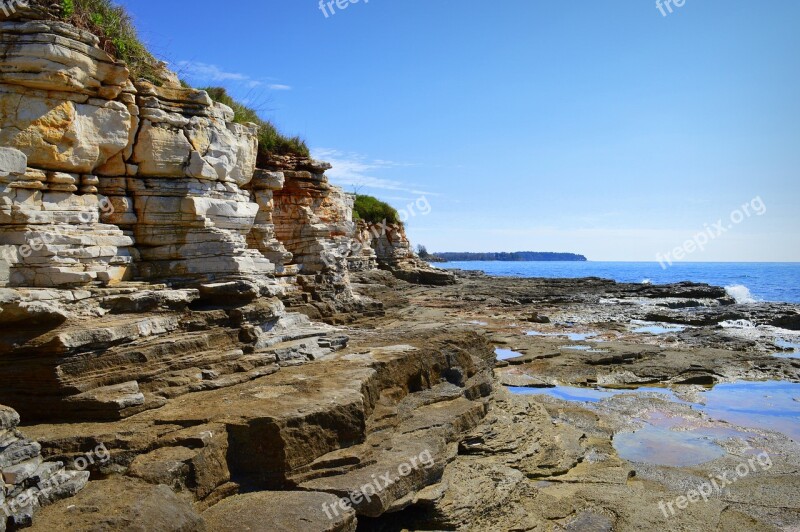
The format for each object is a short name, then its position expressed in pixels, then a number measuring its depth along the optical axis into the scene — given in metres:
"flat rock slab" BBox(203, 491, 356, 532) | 6.25
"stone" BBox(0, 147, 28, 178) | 7.94
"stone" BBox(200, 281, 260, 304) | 9.99
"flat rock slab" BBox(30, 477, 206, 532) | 5.32
